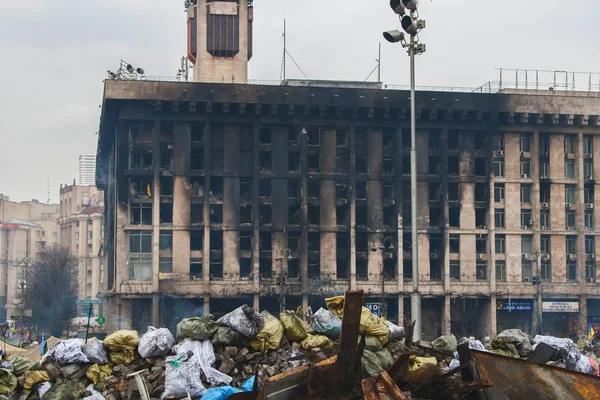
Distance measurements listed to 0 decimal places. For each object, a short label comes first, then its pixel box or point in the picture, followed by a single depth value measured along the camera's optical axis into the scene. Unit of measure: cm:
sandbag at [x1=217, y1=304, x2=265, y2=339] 1512
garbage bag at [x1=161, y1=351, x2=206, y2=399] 1387
